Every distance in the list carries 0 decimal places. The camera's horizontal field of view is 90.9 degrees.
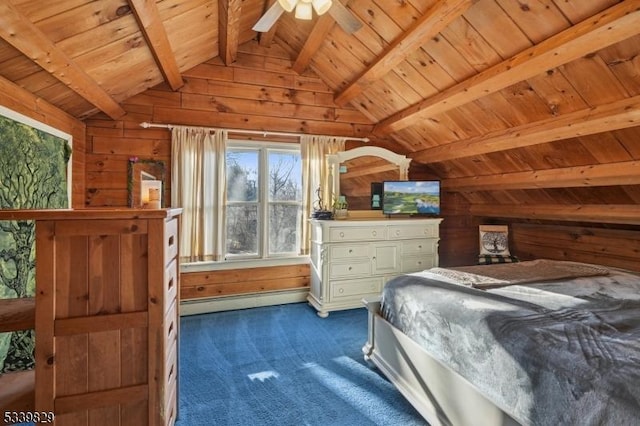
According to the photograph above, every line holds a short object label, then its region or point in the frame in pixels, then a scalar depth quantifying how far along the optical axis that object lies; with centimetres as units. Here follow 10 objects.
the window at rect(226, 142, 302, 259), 379
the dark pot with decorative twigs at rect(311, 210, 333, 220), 361
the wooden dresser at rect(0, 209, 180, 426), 119
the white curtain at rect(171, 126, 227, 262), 345
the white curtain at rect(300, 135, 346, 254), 389
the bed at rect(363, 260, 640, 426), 112
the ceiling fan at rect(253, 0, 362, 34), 192
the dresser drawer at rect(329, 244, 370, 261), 347
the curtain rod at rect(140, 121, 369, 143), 336
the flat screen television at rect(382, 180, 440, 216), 395
